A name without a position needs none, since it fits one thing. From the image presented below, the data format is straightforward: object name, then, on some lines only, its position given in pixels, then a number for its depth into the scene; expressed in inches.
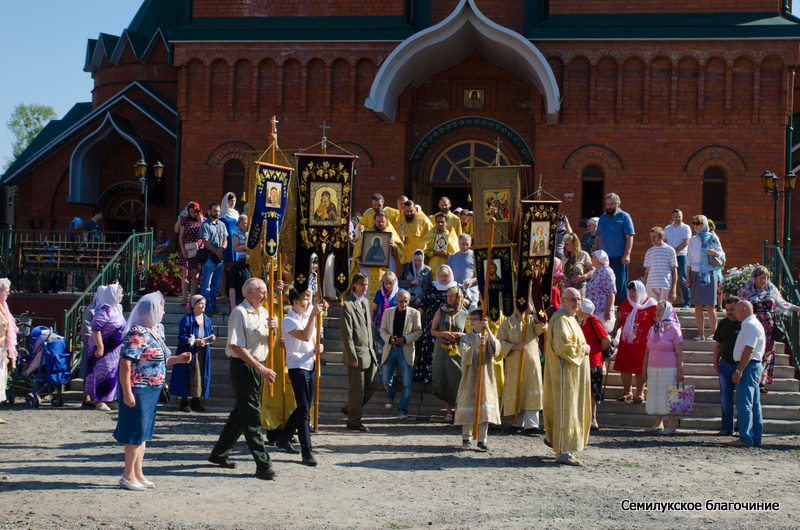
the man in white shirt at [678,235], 548.4
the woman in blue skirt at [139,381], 283.6
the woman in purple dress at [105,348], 456.1
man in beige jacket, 433.7
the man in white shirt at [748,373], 394.3
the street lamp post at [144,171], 727.1
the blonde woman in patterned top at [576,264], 457.1
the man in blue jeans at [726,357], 408.2
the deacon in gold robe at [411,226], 533.6
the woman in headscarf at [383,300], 463.8
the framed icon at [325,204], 394.0
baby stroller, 476.4
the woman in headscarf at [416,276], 484.4
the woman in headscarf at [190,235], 546.6
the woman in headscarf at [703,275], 502.9
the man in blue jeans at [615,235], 515.8
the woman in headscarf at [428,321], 445.1
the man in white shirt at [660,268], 489.1
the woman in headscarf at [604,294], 456.1
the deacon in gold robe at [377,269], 509.0
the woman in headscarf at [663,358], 411.8
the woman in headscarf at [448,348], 419.2
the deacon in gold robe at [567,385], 341.7
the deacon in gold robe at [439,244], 514.9
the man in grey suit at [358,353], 397.4
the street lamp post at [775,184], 649.6
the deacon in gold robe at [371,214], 510.0
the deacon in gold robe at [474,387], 370.3
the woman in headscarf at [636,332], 438.6
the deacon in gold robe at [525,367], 407.2
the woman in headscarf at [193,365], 448.5
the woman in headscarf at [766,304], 449.4
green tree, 2226.9
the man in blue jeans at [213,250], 527.2
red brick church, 684.7
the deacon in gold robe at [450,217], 523.8
